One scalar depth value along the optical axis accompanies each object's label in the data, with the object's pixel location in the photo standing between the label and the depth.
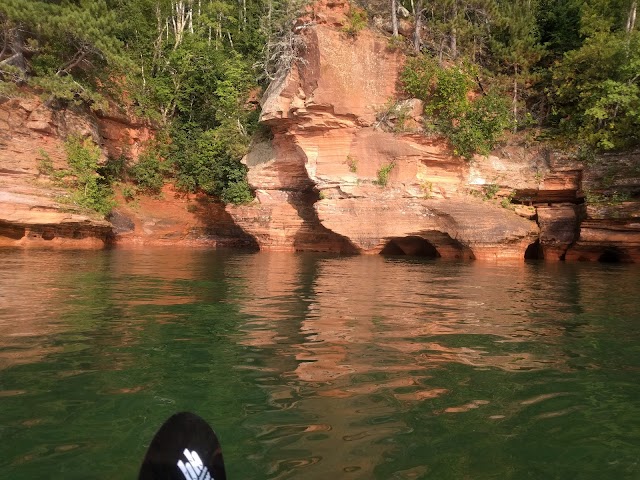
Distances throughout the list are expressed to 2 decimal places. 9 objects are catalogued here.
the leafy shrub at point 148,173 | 22.19
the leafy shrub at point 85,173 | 17.61
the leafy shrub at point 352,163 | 16.86
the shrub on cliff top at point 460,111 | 16.28
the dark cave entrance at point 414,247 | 18.25
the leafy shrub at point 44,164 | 16.50
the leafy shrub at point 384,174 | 16.42
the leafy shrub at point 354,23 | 17.50
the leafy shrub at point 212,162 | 20.06
